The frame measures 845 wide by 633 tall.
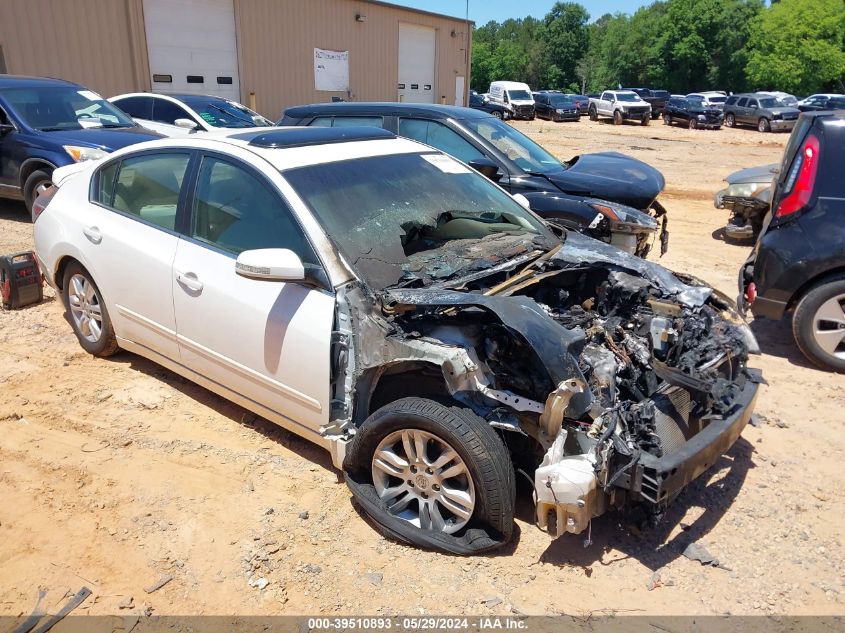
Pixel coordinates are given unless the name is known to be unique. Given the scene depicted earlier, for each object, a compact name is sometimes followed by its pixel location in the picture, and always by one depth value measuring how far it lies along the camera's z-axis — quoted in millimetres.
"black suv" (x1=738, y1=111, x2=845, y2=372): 4820
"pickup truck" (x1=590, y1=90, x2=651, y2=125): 33906
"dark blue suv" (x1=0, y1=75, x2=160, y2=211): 8336
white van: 35188
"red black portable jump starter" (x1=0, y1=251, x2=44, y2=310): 5879
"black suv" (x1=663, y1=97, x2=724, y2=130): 31406
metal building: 15094
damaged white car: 2787
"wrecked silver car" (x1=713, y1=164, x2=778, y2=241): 8641
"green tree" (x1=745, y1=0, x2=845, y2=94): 45688
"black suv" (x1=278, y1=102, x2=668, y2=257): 6160
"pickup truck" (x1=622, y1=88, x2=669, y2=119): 39312
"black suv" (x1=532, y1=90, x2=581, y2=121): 35031
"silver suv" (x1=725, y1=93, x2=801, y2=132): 29688
